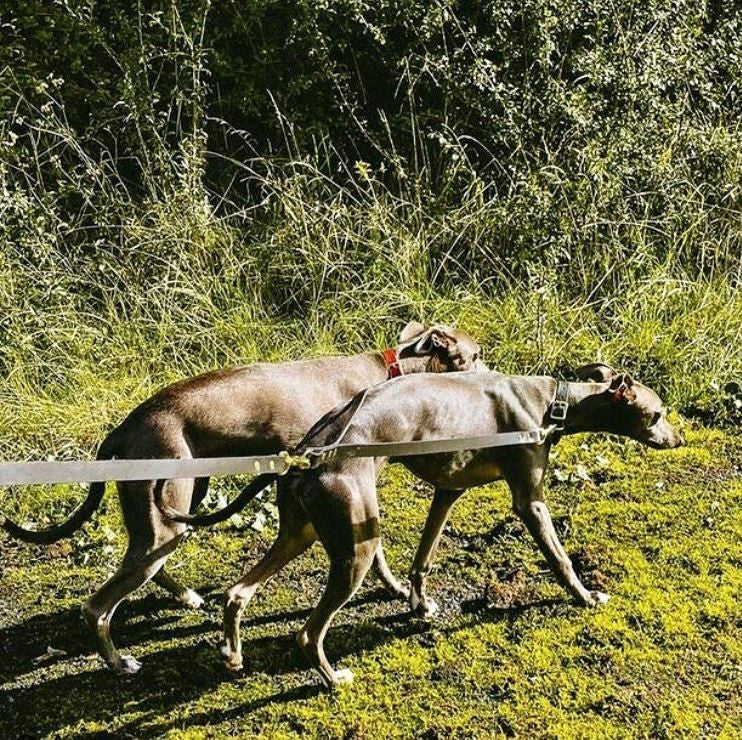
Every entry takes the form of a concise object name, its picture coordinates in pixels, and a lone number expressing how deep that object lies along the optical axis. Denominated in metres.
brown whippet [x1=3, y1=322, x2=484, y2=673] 4.50
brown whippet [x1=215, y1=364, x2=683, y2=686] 4.23
